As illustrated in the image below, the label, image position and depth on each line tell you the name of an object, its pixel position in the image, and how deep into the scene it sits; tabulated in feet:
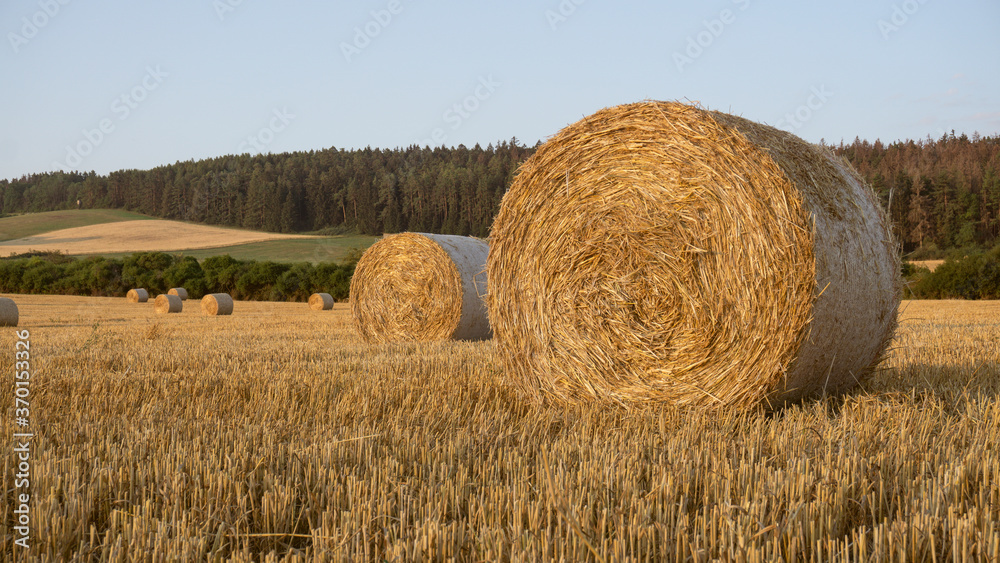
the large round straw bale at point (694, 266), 12.85
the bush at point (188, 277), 93.28
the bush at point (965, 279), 75.41
